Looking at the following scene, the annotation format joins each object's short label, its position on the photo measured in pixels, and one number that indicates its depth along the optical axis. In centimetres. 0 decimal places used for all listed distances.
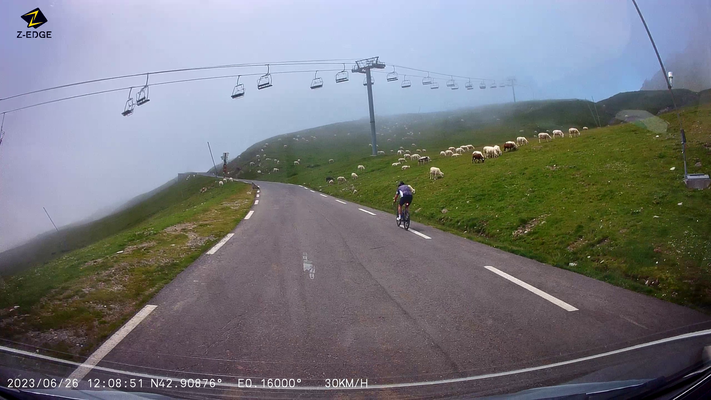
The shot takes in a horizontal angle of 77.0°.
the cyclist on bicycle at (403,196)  1593
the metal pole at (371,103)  6112
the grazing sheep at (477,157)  3431
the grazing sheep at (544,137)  4216
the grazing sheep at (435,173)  3098
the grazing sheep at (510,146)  3767
